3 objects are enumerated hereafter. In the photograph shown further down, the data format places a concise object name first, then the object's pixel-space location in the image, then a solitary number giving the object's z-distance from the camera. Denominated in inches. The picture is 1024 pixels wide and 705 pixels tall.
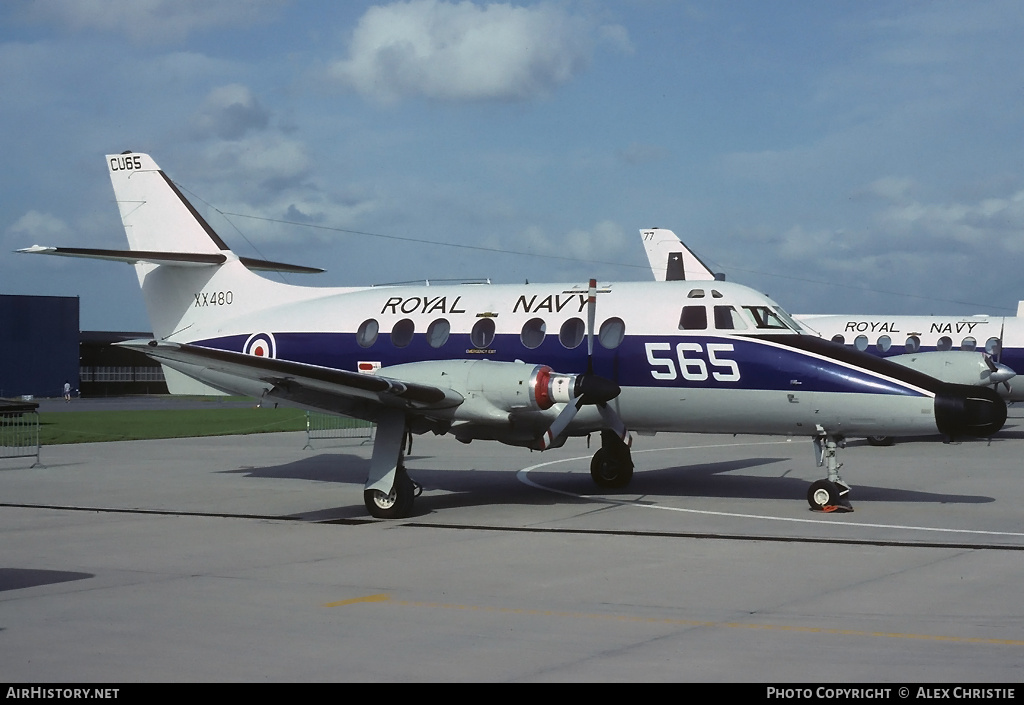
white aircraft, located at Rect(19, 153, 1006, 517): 579.2
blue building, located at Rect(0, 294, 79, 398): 3223.4
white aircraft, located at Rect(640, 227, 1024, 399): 1293.1
